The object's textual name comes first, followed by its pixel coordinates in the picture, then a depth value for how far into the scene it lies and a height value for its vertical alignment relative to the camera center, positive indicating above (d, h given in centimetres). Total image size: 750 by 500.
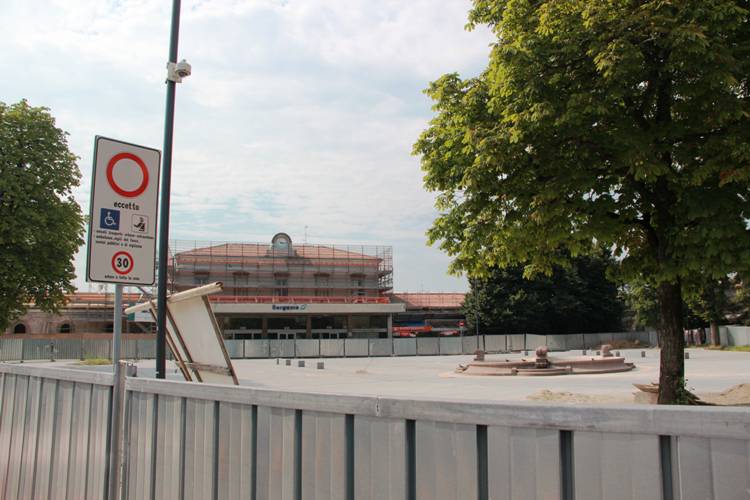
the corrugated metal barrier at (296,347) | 4944 -226
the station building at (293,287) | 7231 +434
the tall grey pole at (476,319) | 6205 +21
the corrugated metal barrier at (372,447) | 223 -61
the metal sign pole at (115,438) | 482 -91
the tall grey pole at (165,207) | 736 +144
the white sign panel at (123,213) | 549 +96
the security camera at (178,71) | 791 +314
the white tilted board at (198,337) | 823 -23
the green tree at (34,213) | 2628 +458
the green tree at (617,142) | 947 +305
